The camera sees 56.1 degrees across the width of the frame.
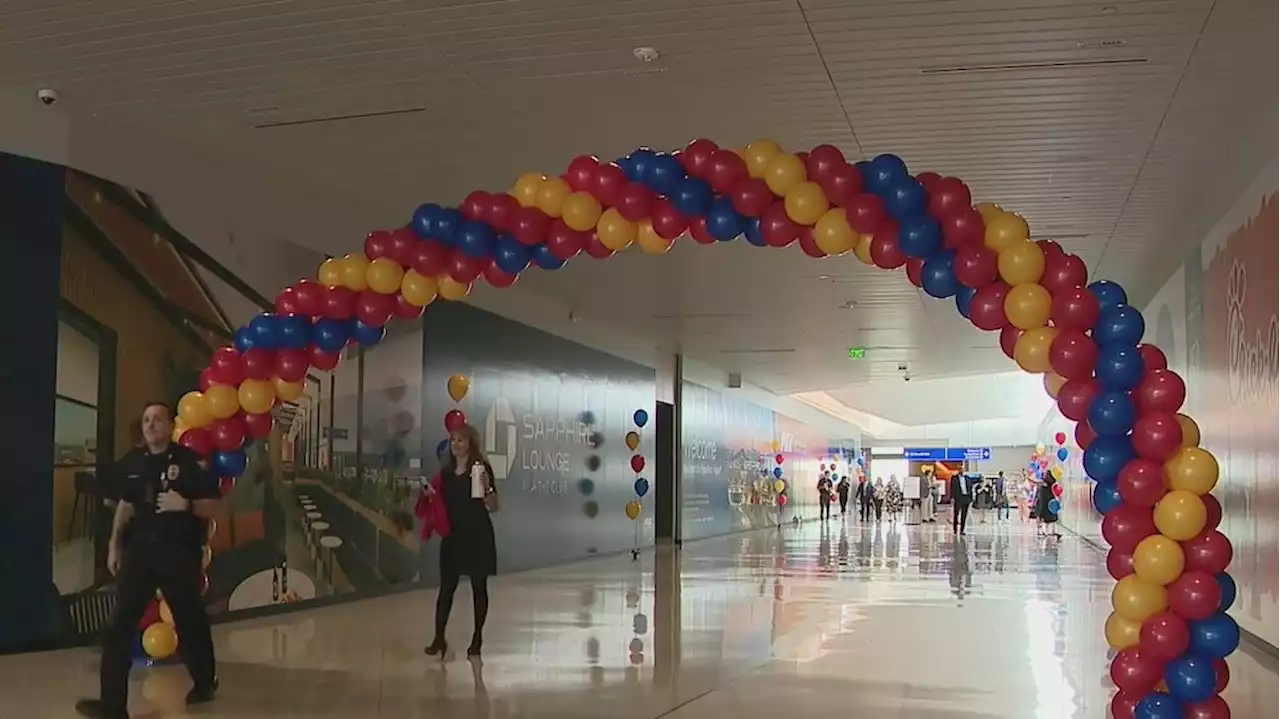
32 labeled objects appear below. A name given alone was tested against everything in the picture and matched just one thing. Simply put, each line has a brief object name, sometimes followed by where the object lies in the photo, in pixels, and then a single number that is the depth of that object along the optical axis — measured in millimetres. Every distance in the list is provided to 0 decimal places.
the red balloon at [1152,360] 4711
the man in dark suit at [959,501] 24547
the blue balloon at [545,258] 5836
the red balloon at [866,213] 5129
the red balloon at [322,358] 6266
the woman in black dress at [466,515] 6988
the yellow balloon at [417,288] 5943
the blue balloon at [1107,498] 4738
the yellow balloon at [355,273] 6051
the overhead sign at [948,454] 47031
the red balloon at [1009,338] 4996
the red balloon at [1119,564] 4738
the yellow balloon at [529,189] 5664
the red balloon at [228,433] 6344
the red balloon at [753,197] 5336
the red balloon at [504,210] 5723
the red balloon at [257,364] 6211
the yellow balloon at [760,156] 5340
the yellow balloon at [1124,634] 4562
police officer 5184
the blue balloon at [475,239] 5773
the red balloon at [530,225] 5676
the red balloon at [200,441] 6328
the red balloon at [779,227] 5348
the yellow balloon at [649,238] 5574
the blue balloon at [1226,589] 4496
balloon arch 4477
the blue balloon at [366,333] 6195
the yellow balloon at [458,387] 11180
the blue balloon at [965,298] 5094
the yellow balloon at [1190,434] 4586
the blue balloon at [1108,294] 4812
